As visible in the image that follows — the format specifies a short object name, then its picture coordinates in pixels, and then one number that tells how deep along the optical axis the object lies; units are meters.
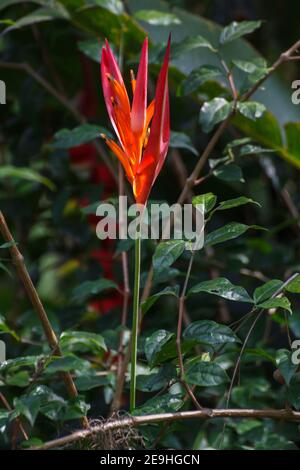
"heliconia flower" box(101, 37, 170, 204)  1.92
